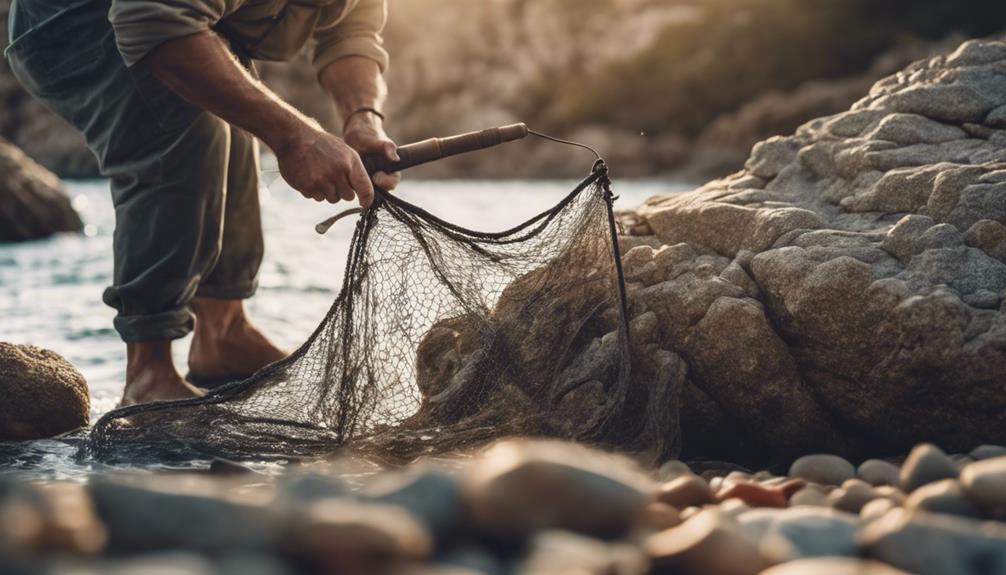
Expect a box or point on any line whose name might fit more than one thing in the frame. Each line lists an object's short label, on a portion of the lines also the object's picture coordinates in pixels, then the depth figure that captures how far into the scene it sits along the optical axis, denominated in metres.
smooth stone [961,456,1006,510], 2.18
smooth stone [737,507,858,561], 1.97
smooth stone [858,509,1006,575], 1.86
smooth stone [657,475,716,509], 2.61
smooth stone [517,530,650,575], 1.66
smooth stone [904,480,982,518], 2.21
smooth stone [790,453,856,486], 2.93
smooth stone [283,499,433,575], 1.62
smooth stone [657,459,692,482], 3.07
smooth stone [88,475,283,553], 1.71
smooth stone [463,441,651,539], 1.89
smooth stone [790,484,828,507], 2.55
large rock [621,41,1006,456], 3.24
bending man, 3.60
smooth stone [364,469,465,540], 1.89
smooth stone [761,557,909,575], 1.63
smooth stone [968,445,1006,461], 2.88
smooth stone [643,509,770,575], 1.84
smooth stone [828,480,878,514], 2.56
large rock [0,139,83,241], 12.12
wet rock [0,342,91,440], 3.76
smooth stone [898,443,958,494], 2.50
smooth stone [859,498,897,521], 2.26
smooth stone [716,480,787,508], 2.61
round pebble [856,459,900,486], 2.83
